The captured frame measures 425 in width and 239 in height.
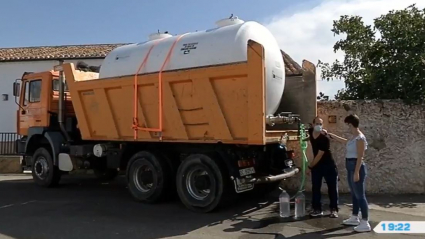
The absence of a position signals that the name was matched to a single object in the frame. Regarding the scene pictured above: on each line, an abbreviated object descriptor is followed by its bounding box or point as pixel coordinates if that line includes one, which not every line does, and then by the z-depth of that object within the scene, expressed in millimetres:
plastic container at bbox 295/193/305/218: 6410
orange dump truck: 6191
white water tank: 6516
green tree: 8594
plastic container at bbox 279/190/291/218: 6438
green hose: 7176
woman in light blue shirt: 5520
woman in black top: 6328
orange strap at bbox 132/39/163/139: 7230
